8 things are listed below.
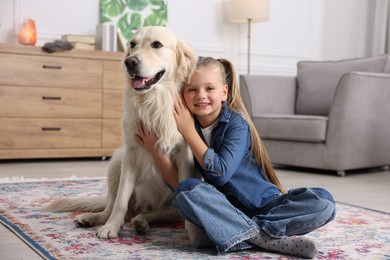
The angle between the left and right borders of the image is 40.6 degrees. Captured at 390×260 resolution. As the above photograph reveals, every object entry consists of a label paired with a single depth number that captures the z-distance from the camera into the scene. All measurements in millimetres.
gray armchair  3916
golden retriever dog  1929
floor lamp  5281
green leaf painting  5051
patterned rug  1757
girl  1761
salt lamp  4422
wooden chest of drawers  4199
